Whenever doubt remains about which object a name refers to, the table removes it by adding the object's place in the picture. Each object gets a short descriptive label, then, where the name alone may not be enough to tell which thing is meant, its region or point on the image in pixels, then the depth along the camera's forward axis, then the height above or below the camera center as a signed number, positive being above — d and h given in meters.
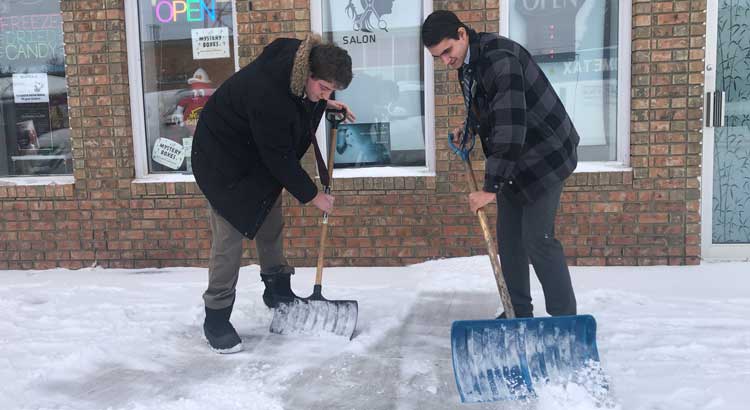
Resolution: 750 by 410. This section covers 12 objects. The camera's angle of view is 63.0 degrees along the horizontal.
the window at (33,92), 5.43 +0.48
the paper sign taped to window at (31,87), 5.48 +0.51
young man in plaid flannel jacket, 2.90 +0.00
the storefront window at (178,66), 5.23 +0.65
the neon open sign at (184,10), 5.23 +1.12
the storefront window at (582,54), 4.95 +0.61
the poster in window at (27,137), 5.59 +0.07
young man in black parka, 3.03 -0.03
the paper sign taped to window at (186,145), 5.43 -0.05
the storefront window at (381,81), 5.15 +0.46
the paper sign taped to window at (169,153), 5.44 -0.10
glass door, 4.84 -0.07
